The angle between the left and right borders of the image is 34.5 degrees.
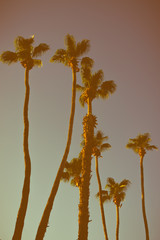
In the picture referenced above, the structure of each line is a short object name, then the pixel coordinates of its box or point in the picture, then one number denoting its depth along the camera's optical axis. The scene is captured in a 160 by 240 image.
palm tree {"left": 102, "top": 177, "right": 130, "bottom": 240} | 34.09
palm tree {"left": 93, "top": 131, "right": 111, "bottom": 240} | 28.67
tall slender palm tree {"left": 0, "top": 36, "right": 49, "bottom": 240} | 15.85
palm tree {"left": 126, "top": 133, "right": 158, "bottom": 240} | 32.75
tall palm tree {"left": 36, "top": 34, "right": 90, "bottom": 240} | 18.96
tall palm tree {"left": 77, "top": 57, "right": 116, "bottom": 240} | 18.56
